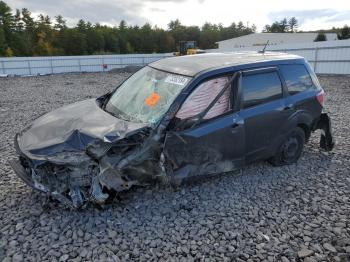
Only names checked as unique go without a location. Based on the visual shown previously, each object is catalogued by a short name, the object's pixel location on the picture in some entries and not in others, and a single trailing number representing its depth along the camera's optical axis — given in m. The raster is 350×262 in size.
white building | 46.00
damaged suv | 3.10
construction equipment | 32.42
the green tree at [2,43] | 51.11
